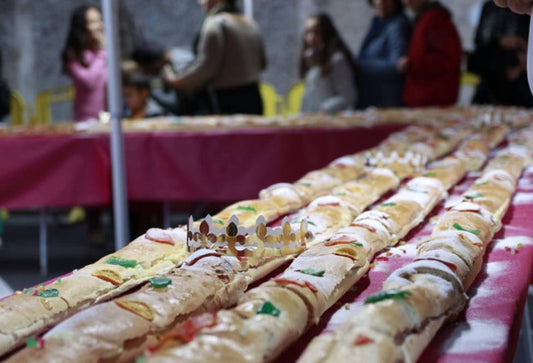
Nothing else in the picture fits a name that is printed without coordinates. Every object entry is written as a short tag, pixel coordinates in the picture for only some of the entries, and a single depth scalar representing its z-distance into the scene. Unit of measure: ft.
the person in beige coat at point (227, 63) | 19.15
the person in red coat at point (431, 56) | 19.54
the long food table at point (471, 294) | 4.38
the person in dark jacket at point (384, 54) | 20.45
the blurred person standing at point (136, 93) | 20.25
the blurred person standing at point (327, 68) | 21.09
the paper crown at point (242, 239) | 5.90
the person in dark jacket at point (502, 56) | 20.71
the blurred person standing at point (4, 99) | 24.32
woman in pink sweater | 20.43
